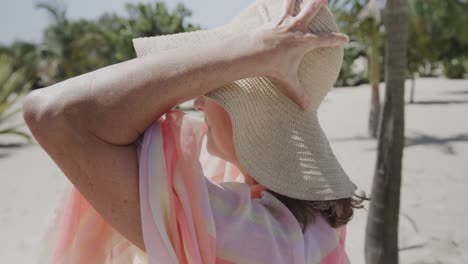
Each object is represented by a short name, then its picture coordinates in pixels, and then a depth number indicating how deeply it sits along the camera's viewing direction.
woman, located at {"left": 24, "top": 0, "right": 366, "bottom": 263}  0.81
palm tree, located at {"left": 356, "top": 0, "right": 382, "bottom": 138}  11.37
